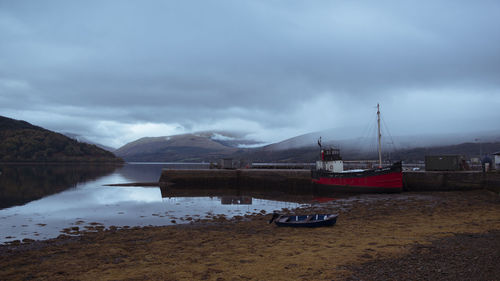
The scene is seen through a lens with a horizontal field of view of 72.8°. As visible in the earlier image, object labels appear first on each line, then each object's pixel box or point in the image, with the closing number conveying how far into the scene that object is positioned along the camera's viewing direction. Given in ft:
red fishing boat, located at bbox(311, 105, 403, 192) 136.77
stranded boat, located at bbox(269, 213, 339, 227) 64.34
